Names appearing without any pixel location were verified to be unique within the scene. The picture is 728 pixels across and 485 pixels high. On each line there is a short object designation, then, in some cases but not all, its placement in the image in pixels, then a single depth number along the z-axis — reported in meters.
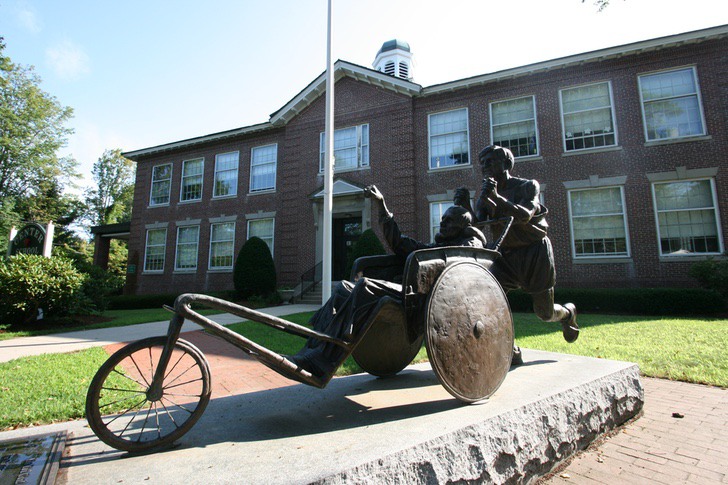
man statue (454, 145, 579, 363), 3.70
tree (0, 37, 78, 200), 30.81
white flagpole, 9.17
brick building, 12.59
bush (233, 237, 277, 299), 16.36
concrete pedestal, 1.82
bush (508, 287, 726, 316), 10.53
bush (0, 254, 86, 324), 9.88
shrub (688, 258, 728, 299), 10.39
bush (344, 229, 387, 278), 14.14
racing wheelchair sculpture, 2.11
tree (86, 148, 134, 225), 43.81
